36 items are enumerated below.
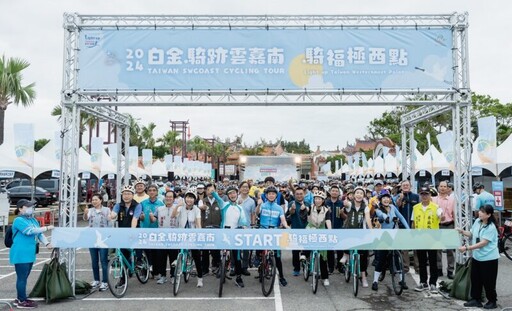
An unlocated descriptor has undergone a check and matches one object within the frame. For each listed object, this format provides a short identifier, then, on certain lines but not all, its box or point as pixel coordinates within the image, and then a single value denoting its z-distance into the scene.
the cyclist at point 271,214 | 8.05
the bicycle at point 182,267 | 7.36
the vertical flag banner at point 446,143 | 14.00
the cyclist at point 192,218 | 8.02
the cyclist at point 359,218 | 8.06
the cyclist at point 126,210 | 7.90
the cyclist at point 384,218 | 7.72
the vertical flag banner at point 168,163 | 33.97
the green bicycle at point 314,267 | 7.51
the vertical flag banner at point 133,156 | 20.69
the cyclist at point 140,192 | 9.07
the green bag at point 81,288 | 7.51
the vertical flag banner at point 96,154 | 18.55
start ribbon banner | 7.29
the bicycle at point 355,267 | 7.36
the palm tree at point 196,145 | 90.19
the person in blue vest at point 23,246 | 6.57
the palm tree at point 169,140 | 75.50
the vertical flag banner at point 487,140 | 12.55
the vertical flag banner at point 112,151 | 22.61
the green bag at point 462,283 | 7.05
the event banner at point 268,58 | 8.45
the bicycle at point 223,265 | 7.31
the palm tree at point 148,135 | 63.31
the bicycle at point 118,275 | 7.24
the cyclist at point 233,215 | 8.05
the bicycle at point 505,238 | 10.66
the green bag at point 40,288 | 7.02
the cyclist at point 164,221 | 8.33
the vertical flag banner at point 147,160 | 24.06
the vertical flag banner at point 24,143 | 15.21
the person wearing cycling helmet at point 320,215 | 8.29
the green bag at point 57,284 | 6.96
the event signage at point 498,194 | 12.41
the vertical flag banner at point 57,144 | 17.23
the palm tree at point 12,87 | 22.53
